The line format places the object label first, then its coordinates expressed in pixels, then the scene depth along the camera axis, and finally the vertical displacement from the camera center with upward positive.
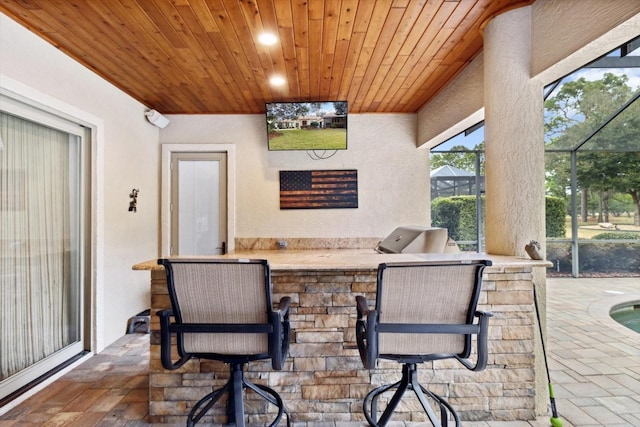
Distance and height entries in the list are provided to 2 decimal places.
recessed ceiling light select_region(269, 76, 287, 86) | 3.14 +1.31
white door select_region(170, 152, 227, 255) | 4.21 +0.21
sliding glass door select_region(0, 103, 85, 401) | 2.27 -0.21
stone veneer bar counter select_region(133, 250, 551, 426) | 2.00 -0.92
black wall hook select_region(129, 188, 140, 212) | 3.56 +0.19
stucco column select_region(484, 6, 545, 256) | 2.04 +0.46
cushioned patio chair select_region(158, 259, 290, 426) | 1.52 -0.45
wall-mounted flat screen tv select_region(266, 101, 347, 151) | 3.73 +1.04
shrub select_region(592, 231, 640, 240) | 6.29 -0.46
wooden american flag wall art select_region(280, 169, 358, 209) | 4.21 +0.34
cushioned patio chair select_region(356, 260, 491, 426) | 1.50 -0.46
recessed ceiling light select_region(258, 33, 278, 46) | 2.36 +1.29
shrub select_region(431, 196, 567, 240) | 5.59 -0.02
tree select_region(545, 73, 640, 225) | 5.22 +1.31
